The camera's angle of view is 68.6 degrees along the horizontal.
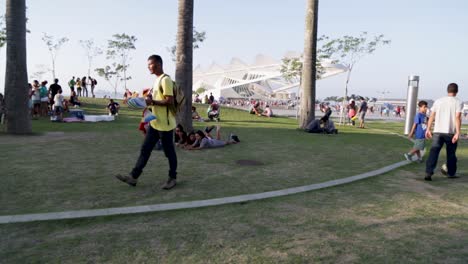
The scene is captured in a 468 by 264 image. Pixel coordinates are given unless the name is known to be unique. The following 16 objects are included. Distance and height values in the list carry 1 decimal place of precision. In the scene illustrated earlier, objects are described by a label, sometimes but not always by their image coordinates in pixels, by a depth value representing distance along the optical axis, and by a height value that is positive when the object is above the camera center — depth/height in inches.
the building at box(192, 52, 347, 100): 3973.4 +262.0
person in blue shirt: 296.4 -20.7
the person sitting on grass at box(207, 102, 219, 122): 761.6 -22.5
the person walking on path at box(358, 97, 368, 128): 798.8 -5.5
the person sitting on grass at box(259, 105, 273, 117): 1009.8 -25.8
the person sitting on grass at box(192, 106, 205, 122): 742.7 -32.1
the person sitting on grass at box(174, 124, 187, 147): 364.1 -37.5
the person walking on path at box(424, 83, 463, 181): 233.1 -11.0
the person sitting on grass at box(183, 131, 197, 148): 359.6 -39.5
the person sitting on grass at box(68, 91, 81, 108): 858.1 -5.3
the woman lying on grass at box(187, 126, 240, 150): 354.9 -41.2
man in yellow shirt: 191.6 -12.2
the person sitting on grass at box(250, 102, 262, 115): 1015.7 -18.2
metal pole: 614.5 +14.6
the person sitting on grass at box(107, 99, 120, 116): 743.1 -17.5
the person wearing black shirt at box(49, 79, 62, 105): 673.0 +20.6
